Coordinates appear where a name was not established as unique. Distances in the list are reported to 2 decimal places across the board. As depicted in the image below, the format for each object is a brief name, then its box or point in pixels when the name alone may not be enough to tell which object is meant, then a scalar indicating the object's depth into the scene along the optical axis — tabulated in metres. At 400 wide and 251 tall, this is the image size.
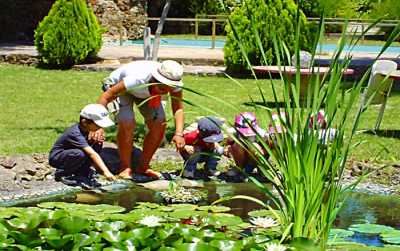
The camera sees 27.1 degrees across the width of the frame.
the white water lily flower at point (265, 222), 4.24
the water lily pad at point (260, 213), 5.07
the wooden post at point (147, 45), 10.80
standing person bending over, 5.98
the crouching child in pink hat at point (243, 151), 6.20
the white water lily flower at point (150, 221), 3.74
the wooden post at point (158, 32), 9.88
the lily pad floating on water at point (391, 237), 4.62
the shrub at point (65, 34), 15.25
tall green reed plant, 3.59
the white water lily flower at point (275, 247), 3.29
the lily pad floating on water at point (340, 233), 4.61
